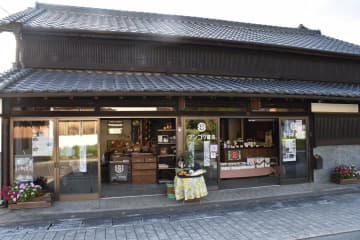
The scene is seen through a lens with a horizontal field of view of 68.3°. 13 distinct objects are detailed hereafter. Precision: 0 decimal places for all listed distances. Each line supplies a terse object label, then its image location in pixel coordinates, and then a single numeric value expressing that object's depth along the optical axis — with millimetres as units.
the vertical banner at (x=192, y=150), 7930
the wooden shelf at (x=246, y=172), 9111
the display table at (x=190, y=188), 6641
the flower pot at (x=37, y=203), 6215
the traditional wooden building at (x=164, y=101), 6898
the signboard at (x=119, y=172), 9203
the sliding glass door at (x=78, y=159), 7020
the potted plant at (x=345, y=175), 8609
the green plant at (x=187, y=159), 7594
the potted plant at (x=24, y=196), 6238
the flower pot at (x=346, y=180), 8570
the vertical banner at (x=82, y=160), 7133
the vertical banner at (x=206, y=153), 8098
